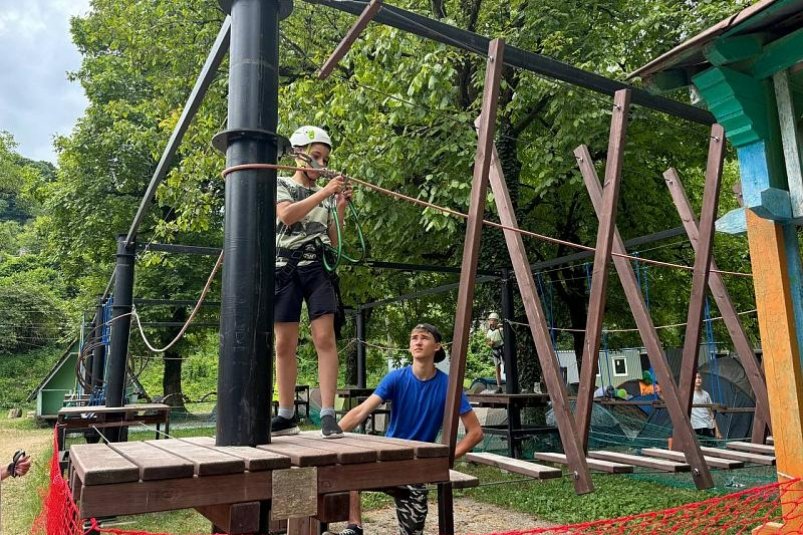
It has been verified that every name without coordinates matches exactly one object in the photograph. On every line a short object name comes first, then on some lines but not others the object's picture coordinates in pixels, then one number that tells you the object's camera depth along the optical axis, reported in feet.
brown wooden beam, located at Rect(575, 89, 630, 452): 13.14
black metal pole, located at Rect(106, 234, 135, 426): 25.89
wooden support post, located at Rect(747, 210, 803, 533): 10.93
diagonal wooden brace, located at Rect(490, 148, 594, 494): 11.29
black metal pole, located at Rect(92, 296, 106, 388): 37.97
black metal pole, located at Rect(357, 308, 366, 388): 45.55
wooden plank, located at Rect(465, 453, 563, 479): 10.76
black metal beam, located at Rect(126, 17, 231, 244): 11.59
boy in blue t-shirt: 12.46
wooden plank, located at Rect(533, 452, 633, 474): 12.23
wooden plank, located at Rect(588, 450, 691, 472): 12.97
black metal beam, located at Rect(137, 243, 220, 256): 26.96
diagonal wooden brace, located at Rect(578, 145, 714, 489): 12.68
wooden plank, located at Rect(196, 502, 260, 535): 7.00
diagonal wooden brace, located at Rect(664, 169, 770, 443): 17.19
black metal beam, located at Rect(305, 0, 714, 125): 11.21
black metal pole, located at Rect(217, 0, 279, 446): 8.23
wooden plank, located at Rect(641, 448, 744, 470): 14.07
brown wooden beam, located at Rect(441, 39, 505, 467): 9.50
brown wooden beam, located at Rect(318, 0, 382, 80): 10.69
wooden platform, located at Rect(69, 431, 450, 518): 6.42
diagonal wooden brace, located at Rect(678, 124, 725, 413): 15.83
